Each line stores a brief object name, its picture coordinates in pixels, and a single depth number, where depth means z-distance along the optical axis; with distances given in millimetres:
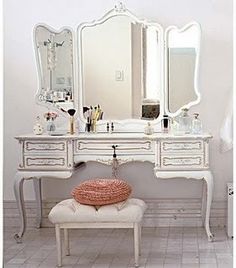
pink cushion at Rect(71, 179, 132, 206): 2483
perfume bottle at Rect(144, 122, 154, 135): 3136
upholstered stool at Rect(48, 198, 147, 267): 2448
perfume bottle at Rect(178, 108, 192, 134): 3108
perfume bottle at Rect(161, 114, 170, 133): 3254
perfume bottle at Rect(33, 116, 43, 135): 3124
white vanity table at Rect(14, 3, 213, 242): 3236
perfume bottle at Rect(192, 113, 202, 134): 3064
